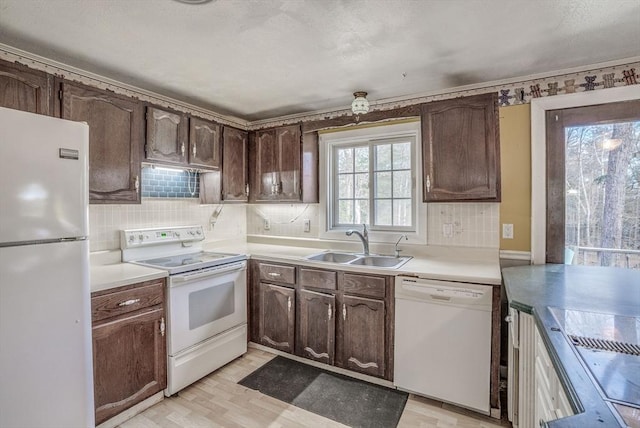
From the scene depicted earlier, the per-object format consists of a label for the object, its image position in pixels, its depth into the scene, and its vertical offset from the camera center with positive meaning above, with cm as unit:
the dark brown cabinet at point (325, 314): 225 -79
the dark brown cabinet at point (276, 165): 302 +47
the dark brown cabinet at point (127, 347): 183 -82
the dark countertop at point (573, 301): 72 -40
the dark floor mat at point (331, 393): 200 -125
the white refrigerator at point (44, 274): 140 -28
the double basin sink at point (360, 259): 259 -39
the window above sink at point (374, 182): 275 +29
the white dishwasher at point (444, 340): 193 -81
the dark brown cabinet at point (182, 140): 242 +60
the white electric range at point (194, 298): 221 -64
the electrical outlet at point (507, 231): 238 -14
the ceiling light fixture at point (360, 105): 254 +85
